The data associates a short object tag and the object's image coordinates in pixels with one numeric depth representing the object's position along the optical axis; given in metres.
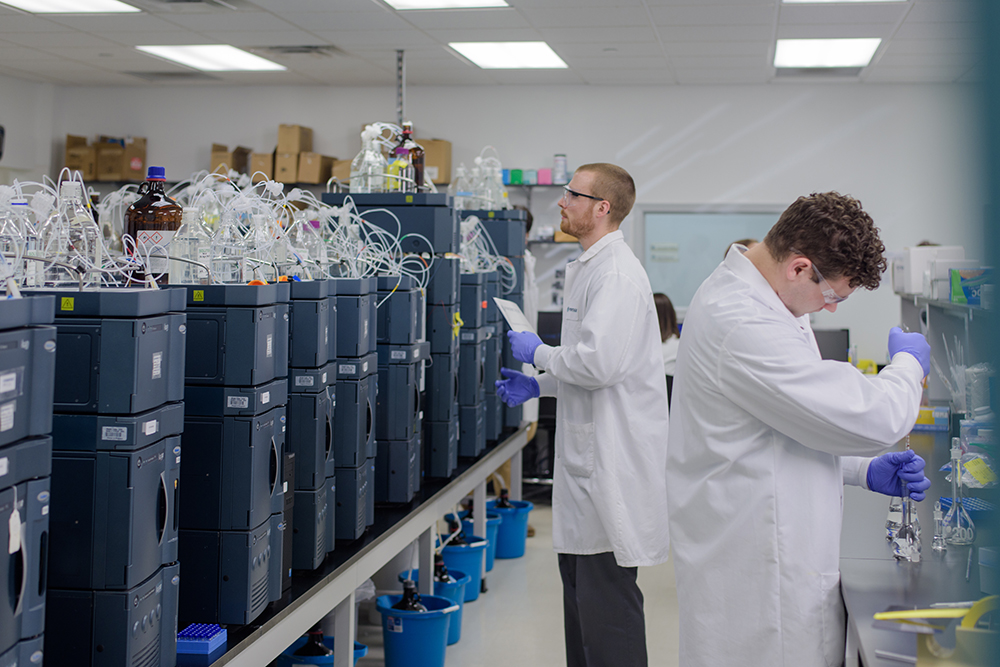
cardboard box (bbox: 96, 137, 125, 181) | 6.93
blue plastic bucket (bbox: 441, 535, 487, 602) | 3.45
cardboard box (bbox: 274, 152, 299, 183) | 6.70
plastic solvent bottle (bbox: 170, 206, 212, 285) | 1.94
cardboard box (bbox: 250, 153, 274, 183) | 6.74
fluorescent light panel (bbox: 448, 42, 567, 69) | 5.52
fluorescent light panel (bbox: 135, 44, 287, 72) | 5.83
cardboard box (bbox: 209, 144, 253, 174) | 6.75
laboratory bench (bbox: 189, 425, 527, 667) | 1.72
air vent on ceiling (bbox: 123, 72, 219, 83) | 6.68
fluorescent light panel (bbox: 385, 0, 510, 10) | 4.58
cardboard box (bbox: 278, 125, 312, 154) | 6.68
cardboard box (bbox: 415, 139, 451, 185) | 6.58
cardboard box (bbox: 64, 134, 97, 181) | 6.98
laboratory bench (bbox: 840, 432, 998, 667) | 1.25
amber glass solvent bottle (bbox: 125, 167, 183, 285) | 1.83
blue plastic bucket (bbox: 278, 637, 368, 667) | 2.36
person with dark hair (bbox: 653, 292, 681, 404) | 4.27
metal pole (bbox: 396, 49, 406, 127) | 5.73
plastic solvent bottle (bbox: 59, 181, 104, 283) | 1.77
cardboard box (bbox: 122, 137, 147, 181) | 6.98
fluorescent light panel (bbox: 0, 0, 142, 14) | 4.76
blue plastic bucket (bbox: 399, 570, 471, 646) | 3.07
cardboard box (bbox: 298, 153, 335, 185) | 6.65
